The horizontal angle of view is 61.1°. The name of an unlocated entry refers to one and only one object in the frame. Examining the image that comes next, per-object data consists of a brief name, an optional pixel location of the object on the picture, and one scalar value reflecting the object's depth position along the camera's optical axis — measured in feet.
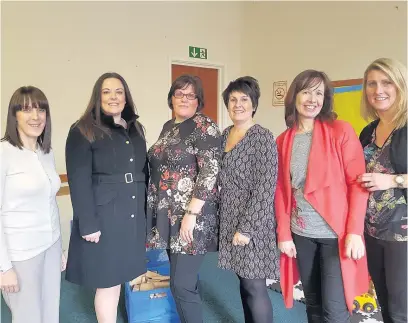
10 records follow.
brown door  13.74
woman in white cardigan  4.28
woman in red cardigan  4.52
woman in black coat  4.91
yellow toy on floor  7.14
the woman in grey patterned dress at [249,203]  4.89
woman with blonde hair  4.18
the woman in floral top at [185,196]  5.18
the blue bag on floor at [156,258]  7.90
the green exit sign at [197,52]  13.29
